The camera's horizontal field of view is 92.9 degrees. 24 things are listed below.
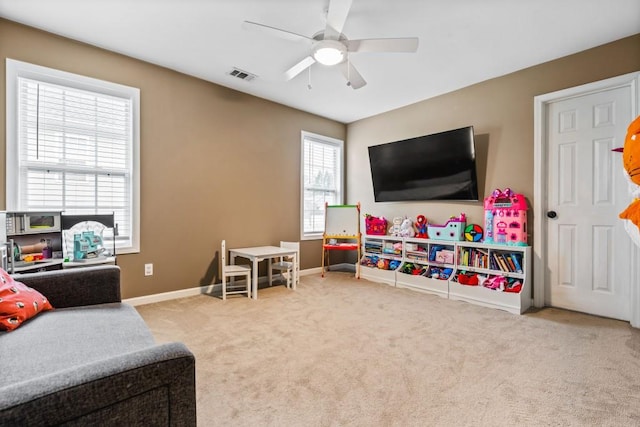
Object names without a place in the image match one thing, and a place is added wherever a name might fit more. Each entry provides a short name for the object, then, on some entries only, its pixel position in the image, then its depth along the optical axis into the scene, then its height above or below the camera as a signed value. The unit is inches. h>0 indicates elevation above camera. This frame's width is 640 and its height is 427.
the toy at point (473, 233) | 138.1 -9.0
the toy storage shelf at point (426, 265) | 141.8 -25.7
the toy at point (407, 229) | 162.9 -8.7
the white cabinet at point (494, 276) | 119.4 -26.7
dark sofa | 27.0 -19.2
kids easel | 181.5 -7.6
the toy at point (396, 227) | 168.6 -8.0
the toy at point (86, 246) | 97.0 -11.4
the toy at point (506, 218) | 123.9 -1.9
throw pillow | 53.7 -17.6
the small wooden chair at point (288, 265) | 151.3 -26.8
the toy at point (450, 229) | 142.4 -7.9
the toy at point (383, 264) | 166.5 -28.4
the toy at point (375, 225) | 178.8 -7.4
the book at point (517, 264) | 122.7 -20.7
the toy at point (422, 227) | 159.6 -7.4
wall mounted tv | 142.7 +23.6
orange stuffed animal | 78.1 +14.3
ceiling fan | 82.4 +49.7
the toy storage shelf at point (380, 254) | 162.6 -23.4
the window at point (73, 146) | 99.8 +23.4
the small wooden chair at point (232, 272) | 131.5 -26.4
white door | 108.7 +3.6
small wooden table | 134.1 -19.7
